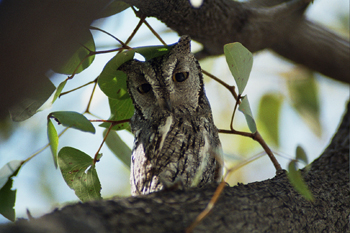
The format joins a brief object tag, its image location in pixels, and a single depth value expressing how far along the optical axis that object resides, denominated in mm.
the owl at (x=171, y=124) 3616
